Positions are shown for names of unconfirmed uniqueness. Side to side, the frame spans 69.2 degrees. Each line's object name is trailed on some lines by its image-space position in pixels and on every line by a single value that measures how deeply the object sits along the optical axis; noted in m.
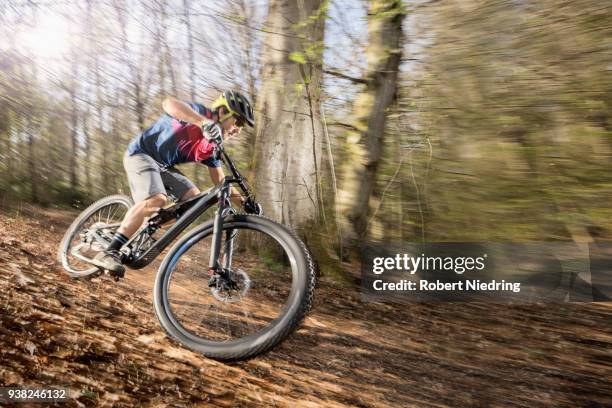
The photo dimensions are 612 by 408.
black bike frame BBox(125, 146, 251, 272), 2.69
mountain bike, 2.49
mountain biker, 3.01
